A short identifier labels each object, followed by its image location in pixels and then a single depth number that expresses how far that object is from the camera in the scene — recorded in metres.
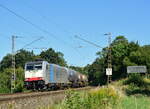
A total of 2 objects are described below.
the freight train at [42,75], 36.69
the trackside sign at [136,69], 46.78
